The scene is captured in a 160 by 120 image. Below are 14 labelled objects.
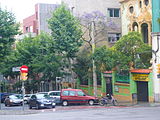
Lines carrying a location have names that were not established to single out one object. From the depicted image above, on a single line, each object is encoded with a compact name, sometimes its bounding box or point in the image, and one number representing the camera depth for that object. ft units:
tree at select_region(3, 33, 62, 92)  148.05
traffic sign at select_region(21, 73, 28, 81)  98.94
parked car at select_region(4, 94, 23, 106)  129.18
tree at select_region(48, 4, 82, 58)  144.15
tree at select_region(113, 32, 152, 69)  122.01
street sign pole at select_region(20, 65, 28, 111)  98.53
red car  120.88
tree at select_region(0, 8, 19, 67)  112.57
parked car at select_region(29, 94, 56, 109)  106.08
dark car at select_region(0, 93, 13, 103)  158.19
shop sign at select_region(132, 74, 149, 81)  121.80
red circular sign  98.43
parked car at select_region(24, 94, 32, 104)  142.72
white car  124.94
